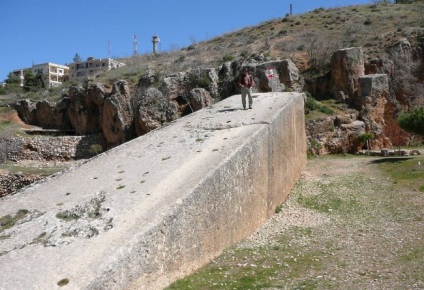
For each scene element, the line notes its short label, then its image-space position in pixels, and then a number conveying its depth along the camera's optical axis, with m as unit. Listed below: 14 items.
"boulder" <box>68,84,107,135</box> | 28.23
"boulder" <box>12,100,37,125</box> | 32.72
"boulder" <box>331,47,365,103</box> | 19.33
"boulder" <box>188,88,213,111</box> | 20.86
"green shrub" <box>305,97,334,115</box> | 17.83
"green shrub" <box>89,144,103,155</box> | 26.08
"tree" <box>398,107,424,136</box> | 15.34
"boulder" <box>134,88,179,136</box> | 21.77
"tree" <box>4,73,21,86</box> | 65.71
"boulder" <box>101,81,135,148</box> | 24.61
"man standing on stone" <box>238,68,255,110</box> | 12.92
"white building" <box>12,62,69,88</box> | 84.20
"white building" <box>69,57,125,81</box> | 74.06
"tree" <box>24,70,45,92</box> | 54.99
